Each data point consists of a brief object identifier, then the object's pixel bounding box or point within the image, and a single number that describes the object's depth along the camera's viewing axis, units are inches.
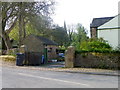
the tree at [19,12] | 1109.7
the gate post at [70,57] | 711.1
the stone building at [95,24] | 1148.1
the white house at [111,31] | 933.8
